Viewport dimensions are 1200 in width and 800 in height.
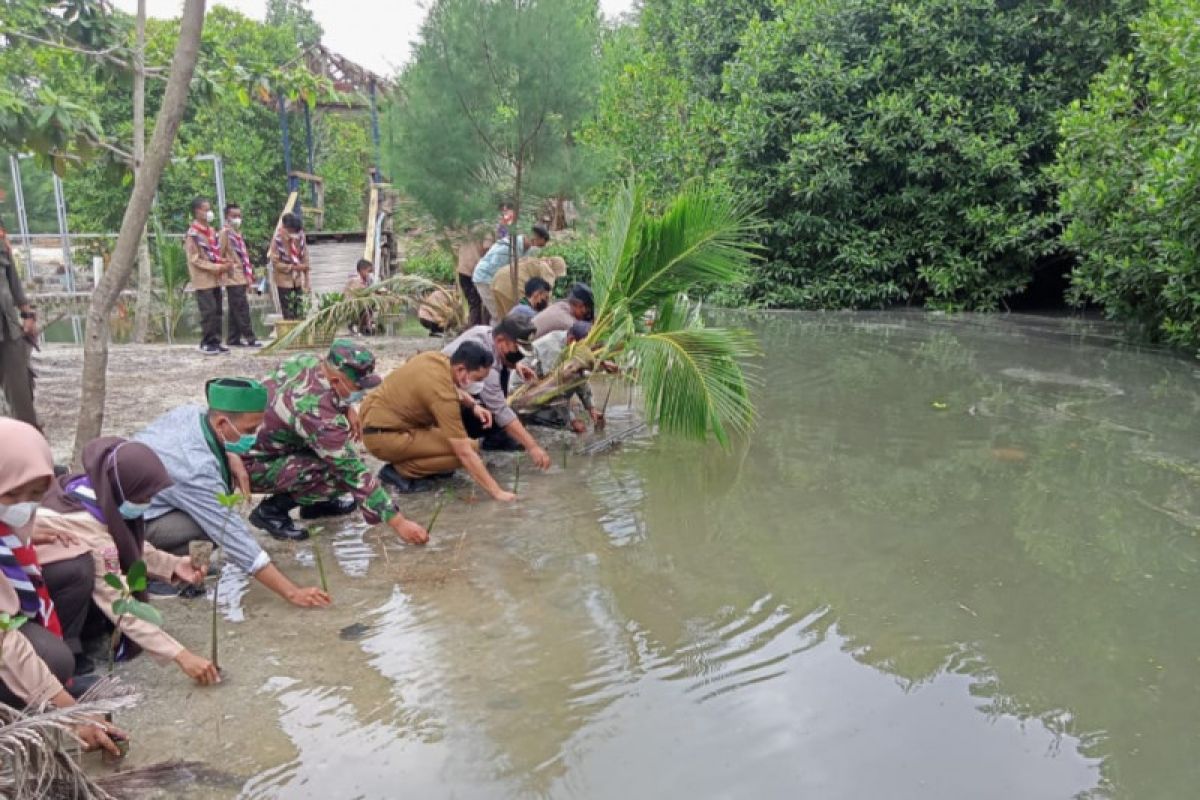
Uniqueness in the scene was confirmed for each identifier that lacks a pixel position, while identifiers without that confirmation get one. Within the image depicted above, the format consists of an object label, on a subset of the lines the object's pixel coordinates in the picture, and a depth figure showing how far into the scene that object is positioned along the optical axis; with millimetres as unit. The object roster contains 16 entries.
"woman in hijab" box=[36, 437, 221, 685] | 2887
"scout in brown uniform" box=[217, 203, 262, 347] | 9688
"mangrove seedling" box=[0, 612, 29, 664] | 2193
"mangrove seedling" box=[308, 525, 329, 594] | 3598
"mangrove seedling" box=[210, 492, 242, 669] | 3055
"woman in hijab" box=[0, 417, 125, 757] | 2340
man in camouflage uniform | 4113
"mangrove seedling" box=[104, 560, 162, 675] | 2643
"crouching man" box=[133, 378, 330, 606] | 3301
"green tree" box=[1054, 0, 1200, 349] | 7305
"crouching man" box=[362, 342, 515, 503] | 4809
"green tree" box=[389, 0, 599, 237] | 8594
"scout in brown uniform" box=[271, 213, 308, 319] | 10914
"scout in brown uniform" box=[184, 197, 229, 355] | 9336
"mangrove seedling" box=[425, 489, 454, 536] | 4439
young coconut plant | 5223
